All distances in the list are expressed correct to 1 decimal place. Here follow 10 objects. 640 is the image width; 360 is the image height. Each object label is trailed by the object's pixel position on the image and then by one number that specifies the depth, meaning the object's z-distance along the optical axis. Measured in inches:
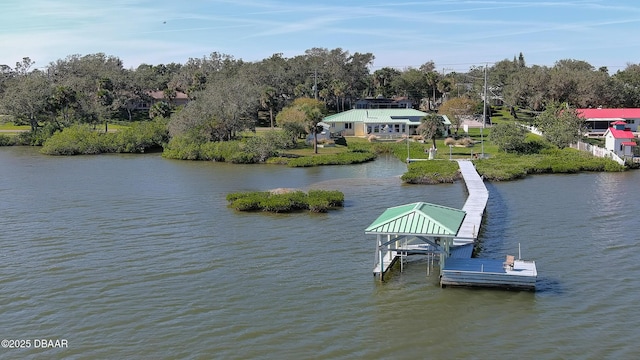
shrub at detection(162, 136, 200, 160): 2388.0
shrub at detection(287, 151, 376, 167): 2188.7
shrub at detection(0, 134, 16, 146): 2970.0
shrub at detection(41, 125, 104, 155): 2586.1
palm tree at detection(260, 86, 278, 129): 3147.1
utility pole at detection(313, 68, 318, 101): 3876.0
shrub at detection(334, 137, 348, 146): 2709.4
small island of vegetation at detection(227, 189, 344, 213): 1406.3
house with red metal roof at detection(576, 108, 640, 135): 2861.7
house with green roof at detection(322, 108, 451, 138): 2994.6
